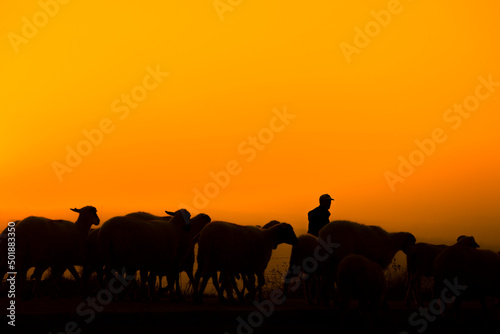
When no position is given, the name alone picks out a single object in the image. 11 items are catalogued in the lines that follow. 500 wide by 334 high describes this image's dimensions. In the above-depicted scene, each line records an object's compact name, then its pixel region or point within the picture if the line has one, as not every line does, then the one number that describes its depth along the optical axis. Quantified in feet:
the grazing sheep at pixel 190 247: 56.90
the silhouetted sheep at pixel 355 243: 51.85
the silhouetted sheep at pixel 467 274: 45.93
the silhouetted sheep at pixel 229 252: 50.80
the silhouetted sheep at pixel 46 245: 48.93
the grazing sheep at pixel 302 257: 53.98
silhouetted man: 59.31
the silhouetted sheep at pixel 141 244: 51.29
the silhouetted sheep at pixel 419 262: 54.49
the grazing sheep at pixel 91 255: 54.39
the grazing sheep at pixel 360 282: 43.39
